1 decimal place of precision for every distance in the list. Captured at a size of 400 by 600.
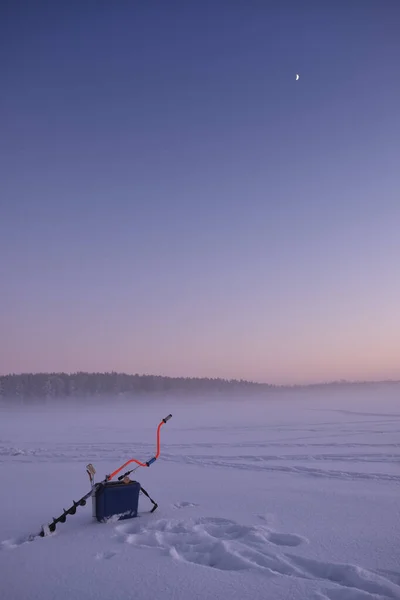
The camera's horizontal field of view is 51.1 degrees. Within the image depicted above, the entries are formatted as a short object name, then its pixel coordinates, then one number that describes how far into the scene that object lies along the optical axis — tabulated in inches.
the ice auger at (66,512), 243.5
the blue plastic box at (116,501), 262.7
